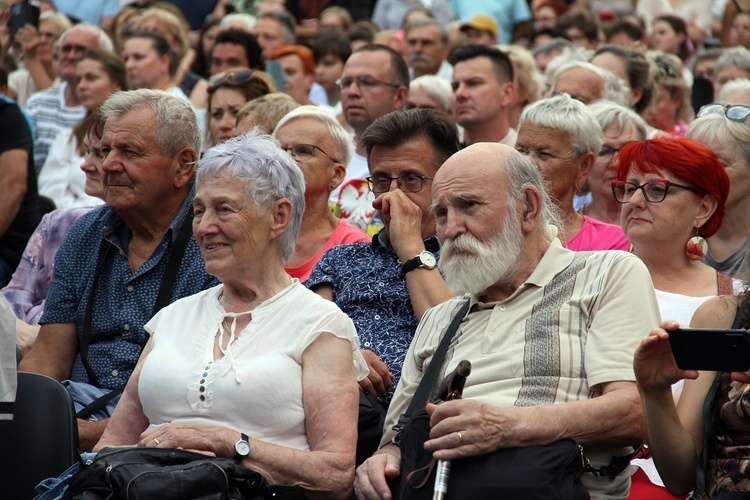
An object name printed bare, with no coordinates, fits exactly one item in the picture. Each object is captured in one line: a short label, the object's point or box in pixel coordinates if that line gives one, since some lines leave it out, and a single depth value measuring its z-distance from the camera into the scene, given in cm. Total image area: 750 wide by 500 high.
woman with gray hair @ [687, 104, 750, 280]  960
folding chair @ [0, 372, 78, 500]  770
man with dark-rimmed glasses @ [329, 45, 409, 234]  1551
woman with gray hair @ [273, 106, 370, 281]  1039
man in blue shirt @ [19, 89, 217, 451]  921
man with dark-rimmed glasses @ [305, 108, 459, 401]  865
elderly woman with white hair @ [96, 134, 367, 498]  714
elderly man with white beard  666
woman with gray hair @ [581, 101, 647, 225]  1153
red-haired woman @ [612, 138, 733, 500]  855
